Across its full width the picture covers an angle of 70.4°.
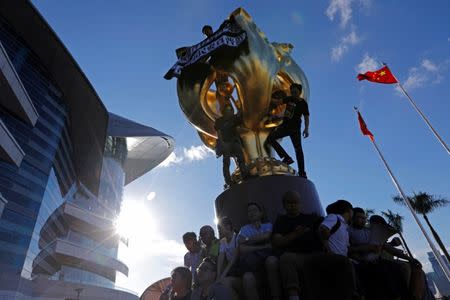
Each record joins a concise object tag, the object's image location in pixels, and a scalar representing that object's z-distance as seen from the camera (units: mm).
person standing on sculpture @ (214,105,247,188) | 5875
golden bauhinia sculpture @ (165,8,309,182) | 6047
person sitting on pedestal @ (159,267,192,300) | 2955
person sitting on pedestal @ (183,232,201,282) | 4445
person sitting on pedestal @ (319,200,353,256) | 2477
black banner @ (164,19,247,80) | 6014
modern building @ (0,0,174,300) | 23850
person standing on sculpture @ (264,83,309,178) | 5602
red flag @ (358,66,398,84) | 12734
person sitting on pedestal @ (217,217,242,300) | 2521
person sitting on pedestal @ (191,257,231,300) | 3006
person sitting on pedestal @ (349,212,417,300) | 2607
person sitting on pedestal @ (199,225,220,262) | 3777
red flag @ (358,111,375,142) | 14977
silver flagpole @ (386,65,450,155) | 11314
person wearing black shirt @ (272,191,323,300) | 2338
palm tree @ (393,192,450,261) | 25984
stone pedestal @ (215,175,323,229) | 4703
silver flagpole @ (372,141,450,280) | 12203
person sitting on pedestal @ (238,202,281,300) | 2416
